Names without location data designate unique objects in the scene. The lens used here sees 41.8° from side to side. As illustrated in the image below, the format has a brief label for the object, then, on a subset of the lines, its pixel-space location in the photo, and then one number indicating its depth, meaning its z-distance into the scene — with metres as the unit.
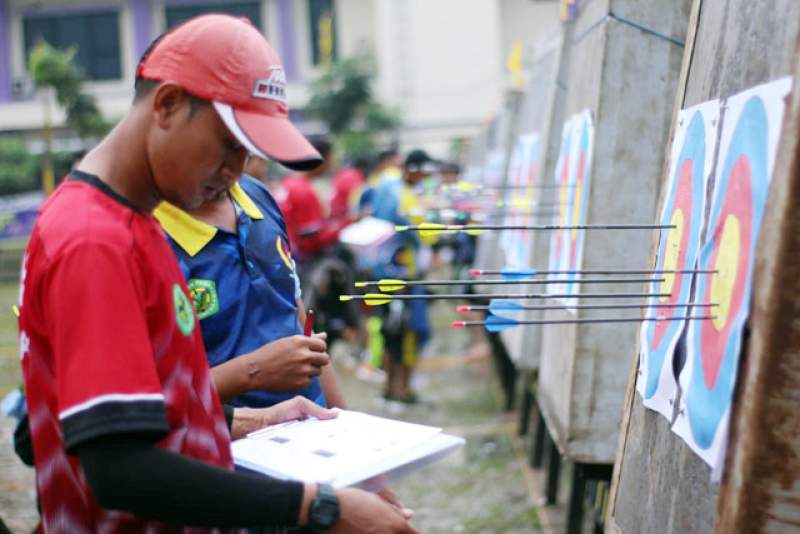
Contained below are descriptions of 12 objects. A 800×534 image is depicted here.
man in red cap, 1.53
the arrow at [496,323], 2.15
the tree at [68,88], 21.19
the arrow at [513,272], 2.20
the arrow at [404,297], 1.90
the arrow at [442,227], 2.20
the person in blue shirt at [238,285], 2.38
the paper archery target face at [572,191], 3.60
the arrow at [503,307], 1.90
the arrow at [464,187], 3.71
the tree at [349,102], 23.77
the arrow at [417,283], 1.97
